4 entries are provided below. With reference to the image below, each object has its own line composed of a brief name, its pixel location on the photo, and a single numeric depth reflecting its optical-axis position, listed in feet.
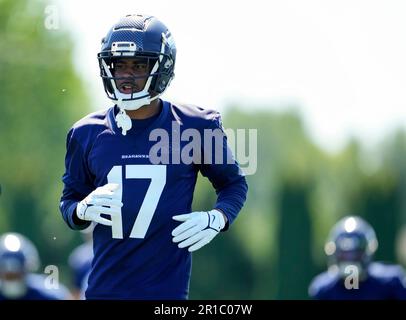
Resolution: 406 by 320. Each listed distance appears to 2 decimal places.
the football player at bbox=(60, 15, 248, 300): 34.94
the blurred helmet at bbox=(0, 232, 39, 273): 64.85
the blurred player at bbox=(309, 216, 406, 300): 58.75
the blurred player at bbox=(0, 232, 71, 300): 59.98
